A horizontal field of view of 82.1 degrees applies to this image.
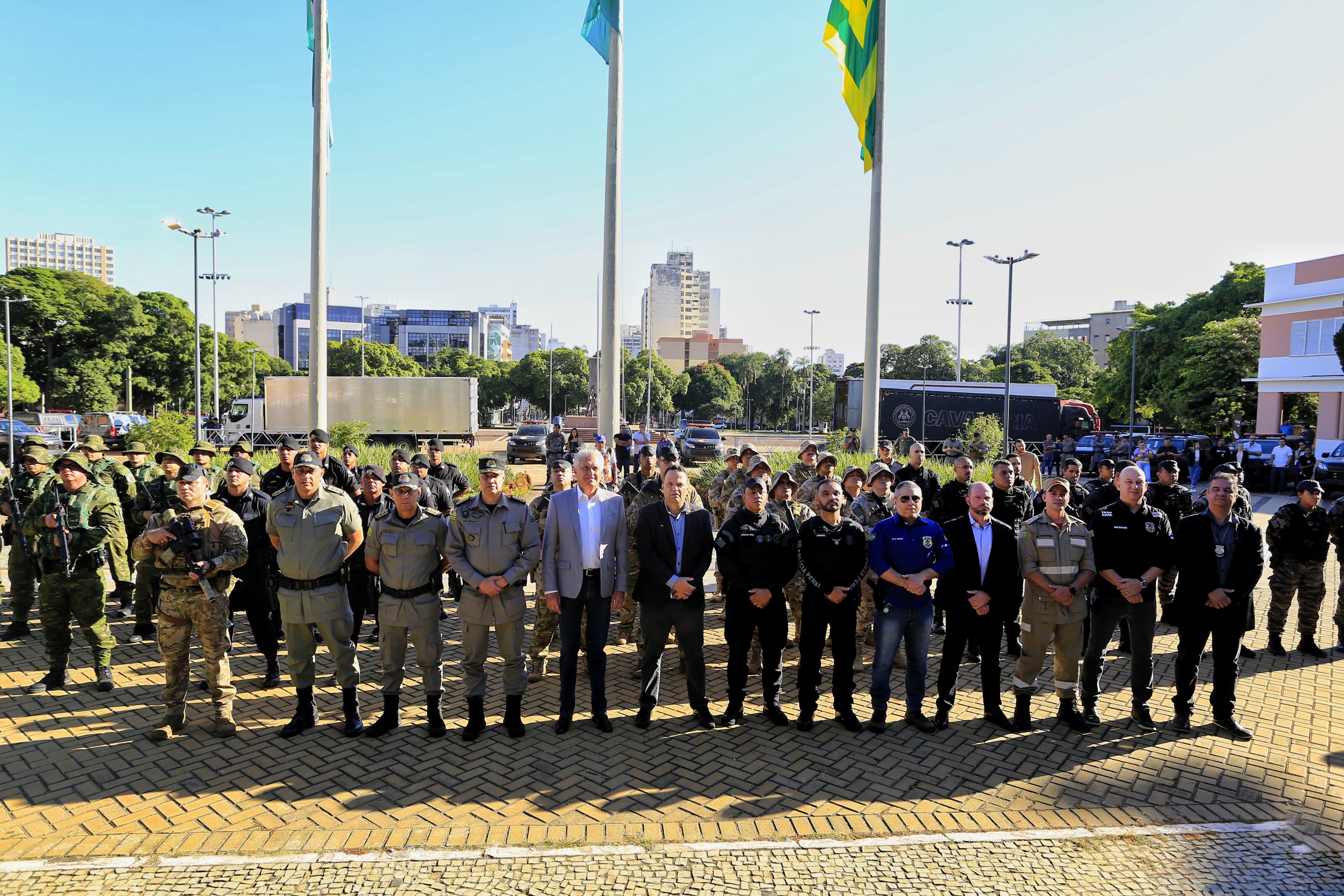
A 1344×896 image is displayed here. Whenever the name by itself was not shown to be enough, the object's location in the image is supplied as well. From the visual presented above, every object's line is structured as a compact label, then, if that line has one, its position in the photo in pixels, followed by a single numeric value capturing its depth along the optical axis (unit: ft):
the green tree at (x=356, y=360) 239.71
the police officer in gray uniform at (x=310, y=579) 18.03
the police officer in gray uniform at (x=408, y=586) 18.03
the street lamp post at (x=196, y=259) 94.99
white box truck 108.68
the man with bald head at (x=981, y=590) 18.89
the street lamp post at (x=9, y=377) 93.09
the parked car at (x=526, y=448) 96.12
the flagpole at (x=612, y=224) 40.37
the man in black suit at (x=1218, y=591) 18.99
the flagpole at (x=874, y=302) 47.34
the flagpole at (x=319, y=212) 38.81
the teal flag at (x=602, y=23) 39.91
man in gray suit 18.63
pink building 109.91
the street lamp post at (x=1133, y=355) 153.58
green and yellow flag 46.60
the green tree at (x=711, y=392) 286.05
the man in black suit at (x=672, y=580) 18.84
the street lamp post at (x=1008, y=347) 85.20
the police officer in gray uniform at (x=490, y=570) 18.15
